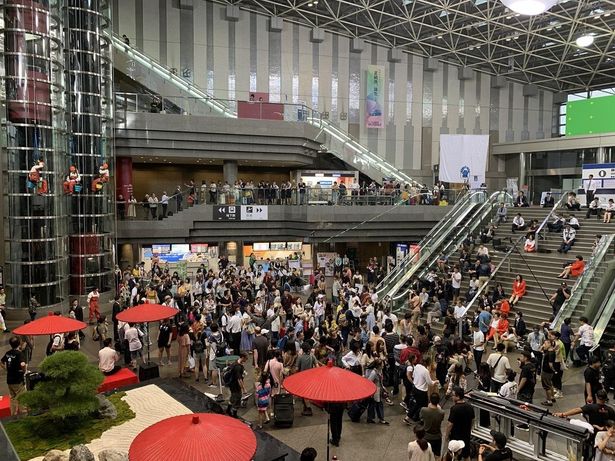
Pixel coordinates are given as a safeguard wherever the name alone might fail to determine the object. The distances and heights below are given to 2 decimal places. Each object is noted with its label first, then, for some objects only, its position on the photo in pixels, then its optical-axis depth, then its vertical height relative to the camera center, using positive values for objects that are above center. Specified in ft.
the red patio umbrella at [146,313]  34.50 -7.65
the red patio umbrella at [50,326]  31.78 -7.95
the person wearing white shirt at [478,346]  35.40 -9.86
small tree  25.35 -9.36
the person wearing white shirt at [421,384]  27.91 -9.89
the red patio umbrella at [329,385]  21.03 -7.81
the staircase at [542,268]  46.77 -6.55
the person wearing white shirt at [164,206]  76.74 -0.28
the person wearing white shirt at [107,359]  32.83 -10.13
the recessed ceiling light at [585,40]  62.99 +20.86
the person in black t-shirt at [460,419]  23.02 -9.80
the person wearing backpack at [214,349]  34.78 -10.00
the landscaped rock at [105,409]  28.14 -11.51
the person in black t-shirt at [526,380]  28.09 -9.75
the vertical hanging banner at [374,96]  108.99 +23.56
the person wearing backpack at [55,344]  34.81 -9.70
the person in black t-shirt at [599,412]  22.94 -9.44
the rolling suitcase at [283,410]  29.01 -11.78
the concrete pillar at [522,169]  113.29 +8.17
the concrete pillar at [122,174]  80.79 +4.83
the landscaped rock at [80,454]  21.27 -10.60
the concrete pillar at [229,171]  85.71 +5.68
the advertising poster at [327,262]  79.00 -8.95
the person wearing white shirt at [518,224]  64.59 -2.38
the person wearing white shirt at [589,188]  67.92 +2.45
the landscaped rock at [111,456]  21.51 -10.78
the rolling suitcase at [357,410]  29.63 -12.01
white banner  95.66 +8.81
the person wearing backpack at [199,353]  36.01 -10.86
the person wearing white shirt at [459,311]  43.96 -9.25
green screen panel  91.61 +16.84
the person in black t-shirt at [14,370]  29.66 -9.80
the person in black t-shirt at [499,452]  19.31 -9.46
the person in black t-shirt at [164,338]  38.75 -10.33
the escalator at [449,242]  56.49 -4.62
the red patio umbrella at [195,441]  16.01 -7.81
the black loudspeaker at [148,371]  34.76 -11.52
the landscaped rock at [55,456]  21.04 -10.54
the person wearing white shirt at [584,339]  37.11 -9.78
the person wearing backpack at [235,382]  29.35 -10.44
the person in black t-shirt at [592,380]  27.73 -9.56
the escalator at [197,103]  80.69 +16.26
